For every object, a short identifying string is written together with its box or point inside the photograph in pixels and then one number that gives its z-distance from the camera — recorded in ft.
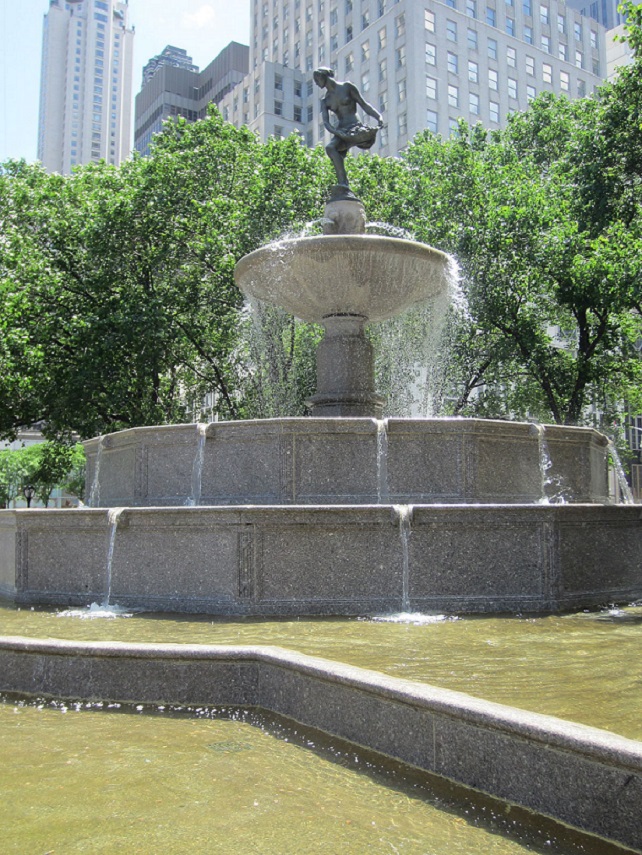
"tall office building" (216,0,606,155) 198.70
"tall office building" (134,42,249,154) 364.79
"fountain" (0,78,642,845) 11.57
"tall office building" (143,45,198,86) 568.82
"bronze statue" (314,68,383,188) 39.01
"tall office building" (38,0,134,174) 573.33
